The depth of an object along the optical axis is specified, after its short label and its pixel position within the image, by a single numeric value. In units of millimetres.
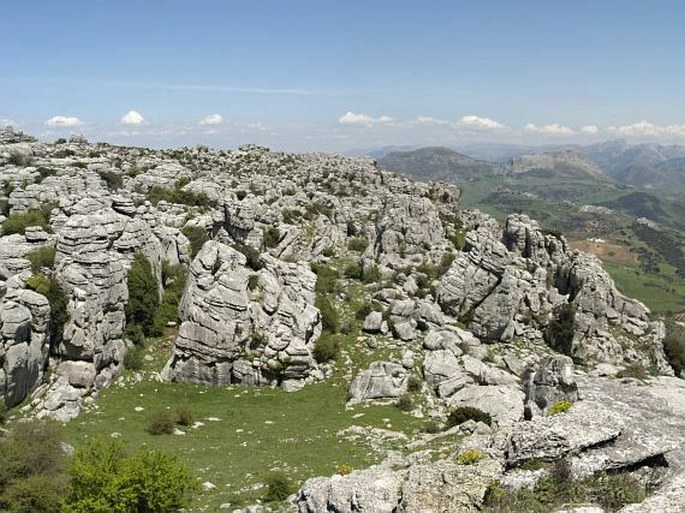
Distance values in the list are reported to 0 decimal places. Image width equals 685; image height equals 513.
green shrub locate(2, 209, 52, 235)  49662
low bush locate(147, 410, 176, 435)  33406
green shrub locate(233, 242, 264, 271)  52750
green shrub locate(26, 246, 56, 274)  41625
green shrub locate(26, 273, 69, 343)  38188
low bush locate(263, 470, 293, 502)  23703
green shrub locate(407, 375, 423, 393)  40500
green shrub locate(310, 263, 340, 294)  55156
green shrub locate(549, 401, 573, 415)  18359
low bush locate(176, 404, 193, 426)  35219
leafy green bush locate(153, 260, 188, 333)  45625
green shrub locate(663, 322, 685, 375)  55562
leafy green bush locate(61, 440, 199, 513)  18719
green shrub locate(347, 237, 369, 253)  76188
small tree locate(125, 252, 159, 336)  43938
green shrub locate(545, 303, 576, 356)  51156
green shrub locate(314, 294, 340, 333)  48656
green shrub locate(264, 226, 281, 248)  67438
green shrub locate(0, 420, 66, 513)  20609
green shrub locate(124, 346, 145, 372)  41094
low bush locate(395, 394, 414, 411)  37906
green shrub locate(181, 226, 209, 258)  58312
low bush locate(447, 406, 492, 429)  35188
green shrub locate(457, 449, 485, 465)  16844
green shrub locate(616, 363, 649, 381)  42094
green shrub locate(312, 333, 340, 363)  44312
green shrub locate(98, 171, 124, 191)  77750
